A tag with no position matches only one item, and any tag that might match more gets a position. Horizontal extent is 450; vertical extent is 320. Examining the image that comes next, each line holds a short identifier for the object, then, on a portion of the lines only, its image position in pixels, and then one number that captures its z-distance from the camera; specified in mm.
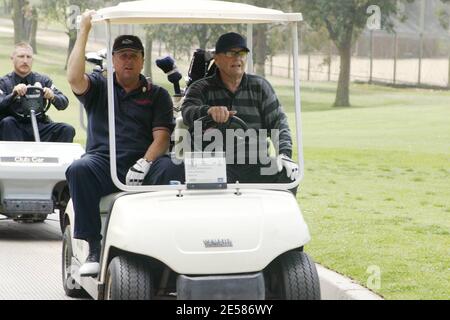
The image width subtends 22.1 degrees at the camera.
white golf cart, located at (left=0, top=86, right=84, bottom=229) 9727
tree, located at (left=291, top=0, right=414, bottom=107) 43344
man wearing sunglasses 6586
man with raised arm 6301
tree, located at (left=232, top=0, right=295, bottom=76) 44562
